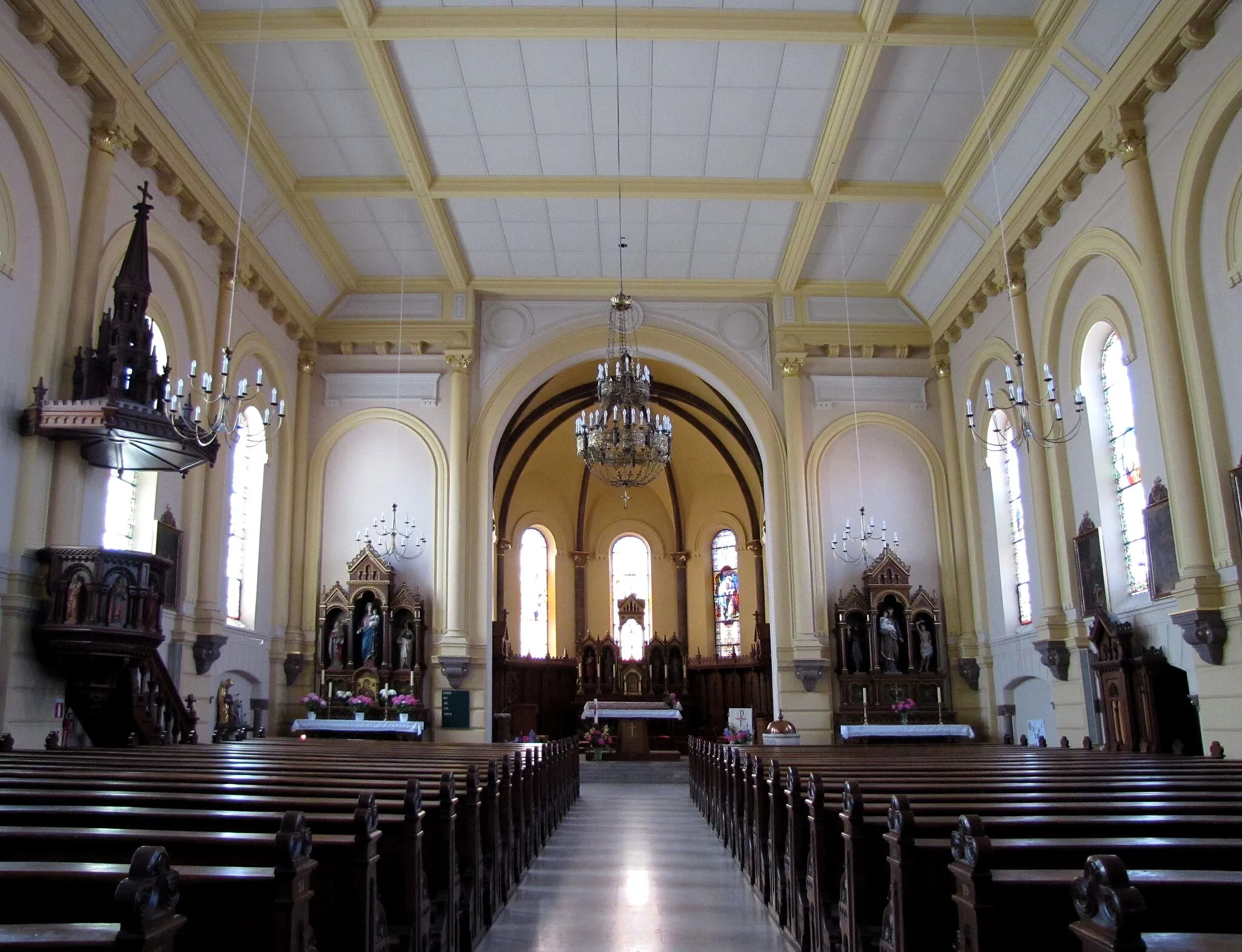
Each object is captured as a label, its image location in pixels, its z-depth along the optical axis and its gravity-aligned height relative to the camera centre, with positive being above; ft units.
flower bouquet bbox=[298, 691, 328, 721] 50.80 -0.21
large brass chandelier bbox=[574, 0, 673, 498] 41.83 +11.28
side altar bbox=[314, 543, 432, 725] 53.11 +3.36
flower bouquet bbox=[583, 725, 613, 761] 66.80 -3.15
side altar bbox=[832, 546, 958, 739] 53.62 +1.90
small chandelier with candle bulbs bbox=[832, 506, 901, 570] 56.03 +8.29
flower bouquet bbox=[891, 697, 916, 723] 52.29 -1.04
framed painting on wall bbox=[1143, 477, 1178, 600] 34.41 +4.70
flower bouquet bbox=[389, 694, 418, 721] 51.03 -0.29
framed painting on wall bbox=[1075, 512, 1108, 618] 40.19 +4.58
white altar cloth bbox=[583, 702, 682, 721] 62.39 -1.15
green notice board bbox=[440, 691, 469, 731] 53.83 -0.85
